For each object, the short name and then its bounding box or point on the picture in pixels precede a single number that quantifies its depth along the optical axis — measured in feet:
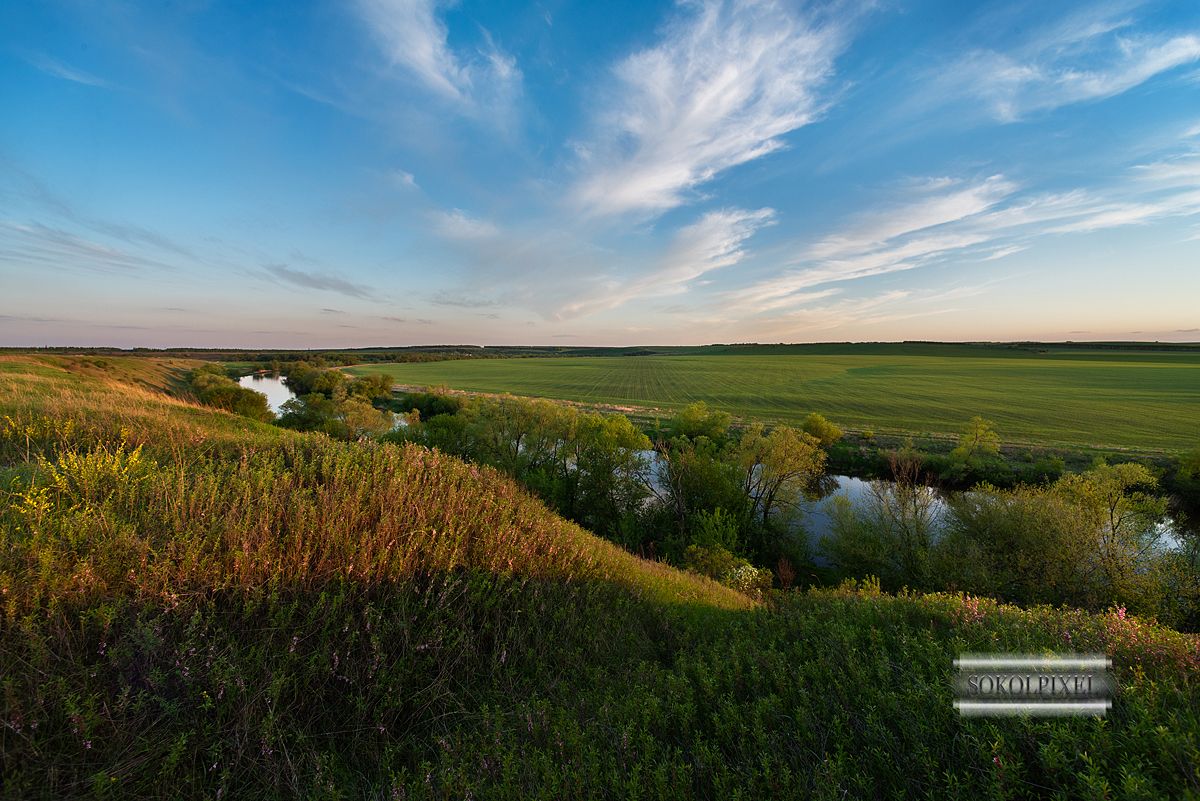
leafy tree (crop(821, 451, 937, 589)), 59.55
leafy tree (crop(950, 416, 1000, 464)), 115.96
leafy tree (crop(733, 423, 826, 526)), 90.89
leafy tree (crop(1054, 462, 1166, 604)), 46.39
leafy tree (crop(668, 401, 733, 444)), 140.67
